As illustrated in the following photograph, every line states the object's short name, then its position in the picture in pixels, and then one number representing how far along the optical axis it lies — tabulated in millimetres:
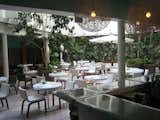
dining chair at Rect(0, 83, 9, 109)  4352
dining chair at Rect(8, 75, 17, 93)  6271
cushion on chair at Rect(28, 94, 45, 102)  3940
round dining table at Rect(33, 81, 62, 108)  4216
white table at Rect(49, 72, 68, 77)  6077
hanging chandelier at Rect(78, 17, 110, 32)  4668
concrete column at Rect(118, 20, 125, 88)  4273
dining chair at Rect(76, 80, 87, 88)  4704
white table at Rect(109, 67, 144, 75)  5990
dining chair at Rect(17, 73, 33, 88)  6154
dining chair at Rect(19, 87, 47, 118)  3882
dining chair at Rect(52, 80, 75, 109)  4452
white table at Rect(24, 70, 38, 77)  6889
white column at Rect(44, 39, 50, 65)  8193
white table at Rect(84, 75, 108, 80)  5332
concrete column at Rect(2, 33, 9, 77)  7167
